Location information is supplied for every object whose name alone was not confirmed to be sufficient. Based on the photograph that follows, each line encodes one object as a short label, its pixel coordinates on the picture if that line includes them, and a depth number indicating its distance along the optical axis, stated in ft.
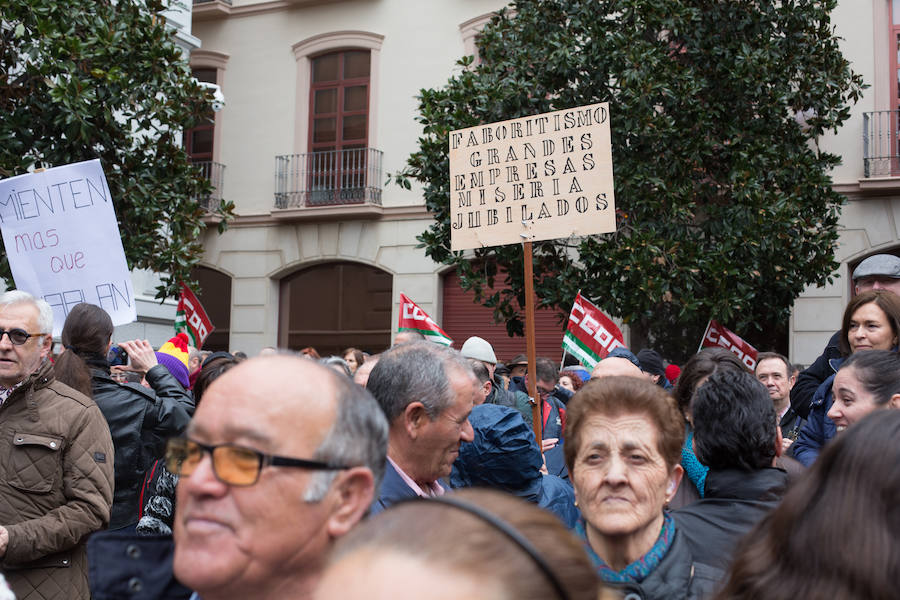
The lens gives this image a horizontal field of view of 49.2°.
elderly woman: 8.06
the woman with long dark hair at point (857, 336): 13.79
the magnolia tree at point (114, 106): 27.58
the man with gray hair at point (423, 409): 10.18
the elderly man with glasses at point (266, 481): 5.75
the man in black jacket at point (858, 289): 16.34
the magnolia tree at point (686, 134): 38.55
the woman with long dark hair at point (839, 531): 4.87
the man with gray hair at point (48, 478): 11.81
